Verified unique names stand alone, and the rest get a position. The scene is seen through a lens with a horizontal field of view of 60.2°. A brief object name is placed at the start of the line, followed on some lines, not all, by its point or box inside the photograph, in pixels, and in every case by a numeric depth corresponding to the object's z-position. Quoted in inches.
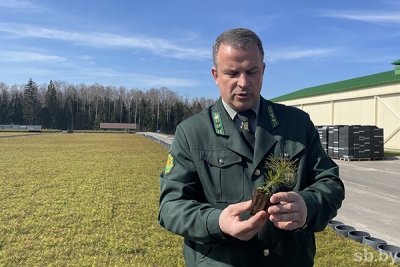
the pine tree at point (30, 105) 3666.3
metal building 941.8
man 64.1
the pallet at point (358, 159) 778.9
